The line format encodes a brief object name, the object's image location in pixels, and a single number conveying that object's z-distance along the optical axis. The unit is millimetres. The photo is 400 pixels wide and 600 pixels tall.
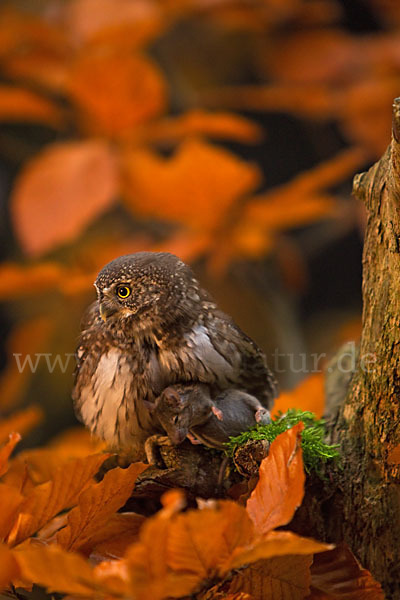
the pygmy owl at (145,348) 4864
